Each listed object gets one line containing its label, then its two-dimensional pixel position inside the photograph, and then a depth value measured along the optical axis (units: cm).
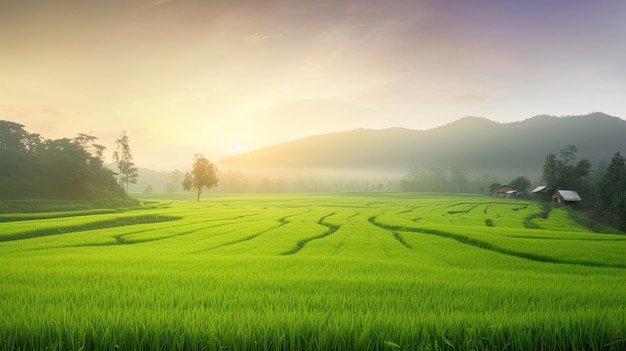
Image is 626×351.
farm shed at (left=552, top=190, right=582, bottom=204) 8069
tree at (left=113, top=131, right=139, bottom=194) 9612
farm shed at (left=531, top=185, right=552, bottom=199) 9838
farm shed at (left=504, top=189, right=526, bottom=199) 11045
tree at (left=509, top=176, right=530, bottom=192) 11445
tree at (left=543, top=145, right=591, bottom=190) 9544
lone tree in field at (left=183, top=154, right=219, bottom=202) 8469
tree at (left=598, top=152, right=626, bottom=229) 5694
